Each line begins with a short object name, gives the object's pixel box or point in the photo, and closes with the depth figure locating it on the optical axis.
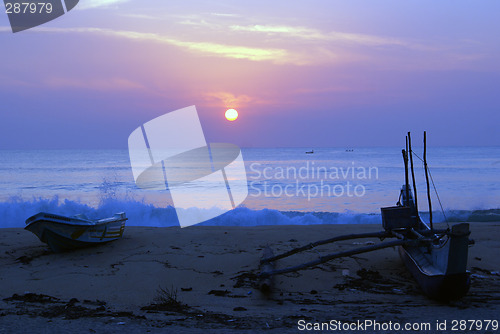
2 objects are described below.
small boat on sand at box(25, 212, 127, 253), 10.11
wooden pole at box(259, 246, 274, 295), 7.24
